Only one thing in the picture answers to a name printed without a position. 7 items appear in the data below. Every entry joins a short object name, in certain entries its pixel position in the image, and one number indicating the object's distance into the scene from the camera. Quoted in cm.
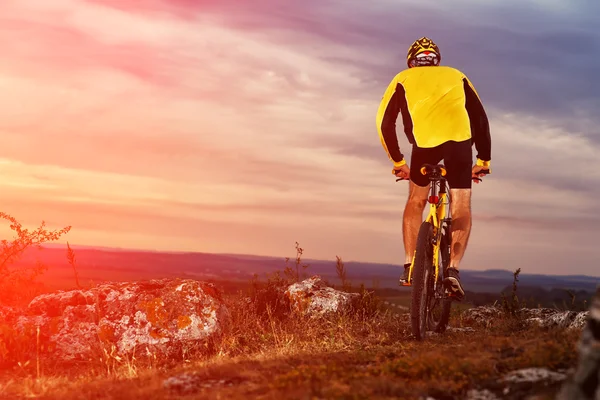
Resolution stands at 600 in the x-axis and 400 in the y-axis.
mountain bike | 762
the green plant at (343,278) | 1193
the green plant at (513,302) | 1061
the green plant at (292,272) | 1202
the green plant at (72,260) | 1044
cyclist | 810
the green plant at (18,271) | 1095
